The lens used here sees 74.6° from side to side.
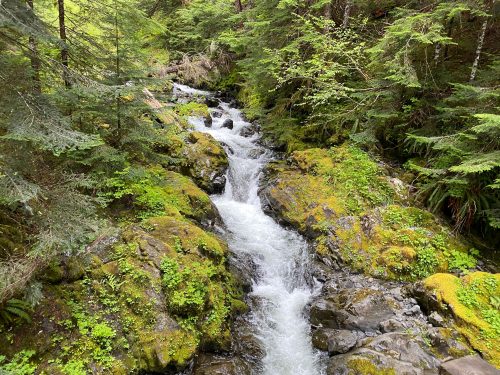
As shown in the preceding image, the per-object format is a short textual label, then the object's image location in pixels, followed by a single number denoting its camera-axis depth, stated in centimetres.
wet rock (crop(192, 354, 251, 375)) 596
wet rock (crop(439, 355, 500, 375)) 520
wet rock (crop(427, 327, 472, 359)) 591
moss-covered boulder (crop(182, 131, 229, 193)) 1178
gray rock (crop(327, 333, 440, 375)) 570
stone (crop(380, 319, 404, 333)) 655
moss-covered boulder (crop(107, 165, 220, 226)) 789
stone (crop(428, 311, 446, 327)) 645
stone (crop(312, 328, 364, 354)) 655
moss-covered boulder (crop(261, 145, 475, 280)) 820
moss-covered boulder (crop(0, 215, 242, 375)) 497
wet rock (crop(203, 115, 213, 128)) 1588
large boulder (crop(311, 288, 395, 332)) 694
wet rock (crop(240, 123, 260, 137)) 1571
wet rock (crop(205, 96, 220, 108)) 1856
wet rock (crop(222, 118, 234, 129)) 1608
